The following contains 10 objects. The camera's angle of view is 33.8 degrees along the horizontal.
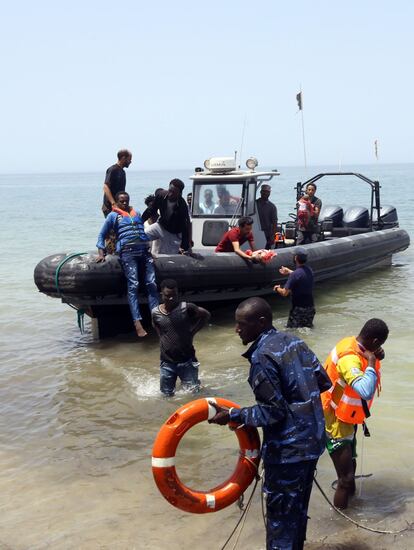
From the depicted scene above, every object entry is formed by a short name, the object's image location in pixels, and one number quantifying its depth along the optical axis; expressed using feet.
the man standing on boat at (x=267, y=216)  35.99
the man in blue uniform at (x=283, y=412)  10.05
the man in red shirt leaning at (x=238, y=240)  30.84
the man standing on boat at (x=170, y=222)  28.07
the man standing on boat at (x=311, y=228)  38.70
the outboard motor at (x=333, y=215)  47.57
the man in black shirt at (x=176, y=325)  20.06
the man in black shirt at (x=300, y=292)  27.45
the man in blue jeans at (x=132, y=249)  26.43
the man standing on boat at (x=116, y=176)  27.73
